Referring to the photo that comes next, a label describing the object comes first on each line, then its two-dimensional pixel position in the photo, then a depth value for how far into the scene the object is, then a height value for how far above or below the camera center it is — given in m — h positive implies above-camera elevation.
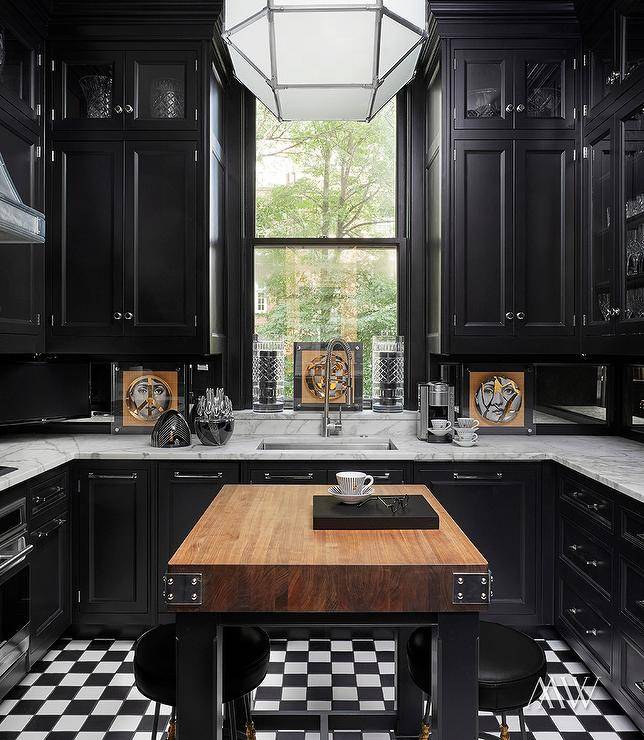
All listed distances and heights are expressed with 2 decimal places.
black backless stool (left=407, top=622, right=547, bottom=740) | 1.69 -0.83
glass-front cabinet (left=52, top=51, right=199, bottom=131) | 3.41 +1.54
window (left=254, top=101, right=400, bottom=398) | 4.00 +0.80
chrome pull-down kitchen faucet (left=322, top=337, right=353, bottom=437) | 3.71 -0.11
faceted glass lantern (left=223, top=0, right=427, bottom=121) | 1.62 +0.92
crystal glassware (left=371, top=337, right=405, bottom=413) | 3.89 -0.02
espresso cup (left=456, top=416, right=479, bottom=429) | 3.41 -0.28
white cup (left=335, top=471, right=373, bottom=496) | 2.06 -0.37
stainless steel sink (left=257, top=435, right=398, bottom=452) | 3.74 -0.43
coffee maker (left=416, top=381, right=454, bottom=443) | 3.56 -0.19
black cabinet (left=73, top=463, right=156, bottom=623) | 3.20 -0.87
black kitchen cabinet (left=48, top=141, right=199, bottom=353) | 3.41 +0.74
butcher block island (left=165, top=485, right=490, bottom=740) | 1.54 -0.57
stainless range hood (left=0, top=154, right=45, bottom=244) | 2.10 +0.55
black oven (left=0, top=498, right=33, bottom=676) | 2.49 -0.88
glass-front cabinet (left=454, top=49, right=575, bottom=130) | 3.42 +1.56
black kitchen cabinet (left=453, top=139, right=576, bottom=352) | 3.43 +0.70
